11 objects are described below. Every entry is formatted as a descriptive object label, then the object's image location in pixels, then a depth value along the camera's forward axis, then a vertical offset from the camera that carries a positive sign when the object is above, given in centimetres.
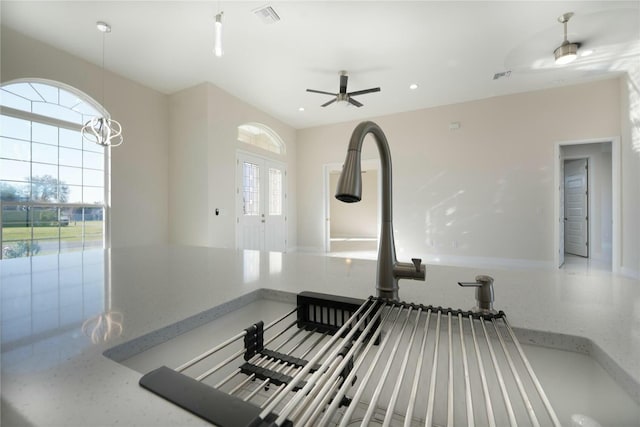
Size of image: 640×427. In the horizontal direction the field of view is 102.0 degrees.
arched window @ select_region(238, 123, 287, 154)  549 +175
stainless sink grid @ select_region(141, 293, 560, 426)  31 -26
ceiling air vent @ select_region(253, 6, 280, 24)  271 +214
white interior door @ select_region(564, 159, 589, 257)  572 +14
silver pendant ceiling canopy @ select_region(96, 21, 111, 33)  296 +217
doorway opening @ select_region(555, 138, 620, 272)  532 +20
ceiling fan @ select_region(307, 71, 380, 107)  403 +194
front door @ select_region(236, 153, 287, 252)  511 +23
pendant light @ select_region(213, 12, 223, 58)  224 +151
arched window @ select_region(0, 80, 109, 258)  311 +55
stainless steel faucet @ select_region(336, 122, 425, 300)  56 +3
